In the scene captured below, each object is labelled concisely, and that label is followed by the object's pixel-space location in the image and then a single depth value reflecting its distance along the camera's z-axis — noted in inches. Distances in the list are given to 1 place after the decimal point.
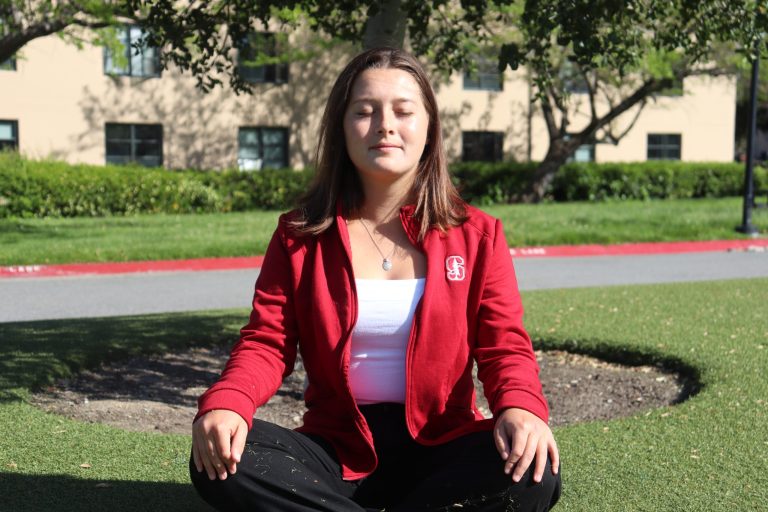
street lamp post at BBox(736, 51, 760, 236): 677.3
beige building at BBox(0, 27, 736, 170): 981.2
